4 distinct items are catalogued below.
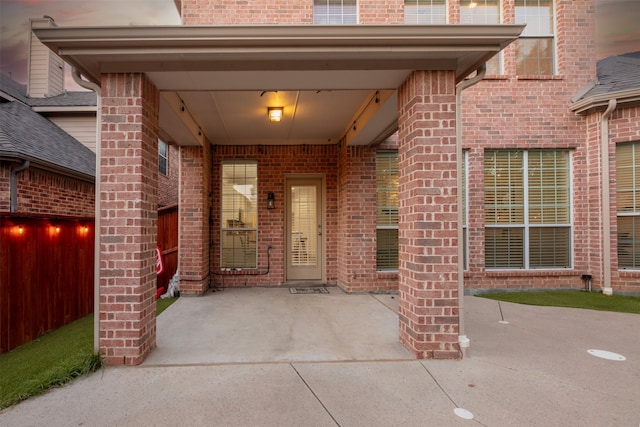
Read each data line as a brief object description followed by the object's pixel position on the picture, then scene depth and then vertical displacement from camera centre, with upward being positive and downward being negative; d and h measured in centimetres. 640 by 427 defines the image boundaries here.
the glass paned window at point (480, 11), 619 +391
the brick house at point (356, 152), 295 +104
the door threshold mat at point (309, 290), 611 -133
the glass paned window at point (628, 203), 574 +28
